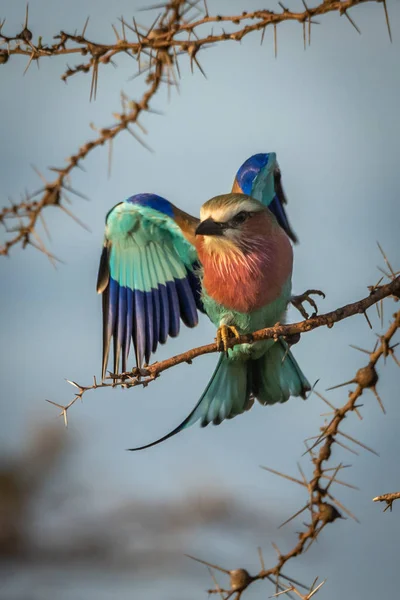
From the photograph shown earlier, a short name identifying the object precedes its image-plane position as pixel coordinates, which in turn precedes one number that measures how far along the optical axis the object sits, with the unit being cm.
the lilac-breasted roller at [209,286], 752
